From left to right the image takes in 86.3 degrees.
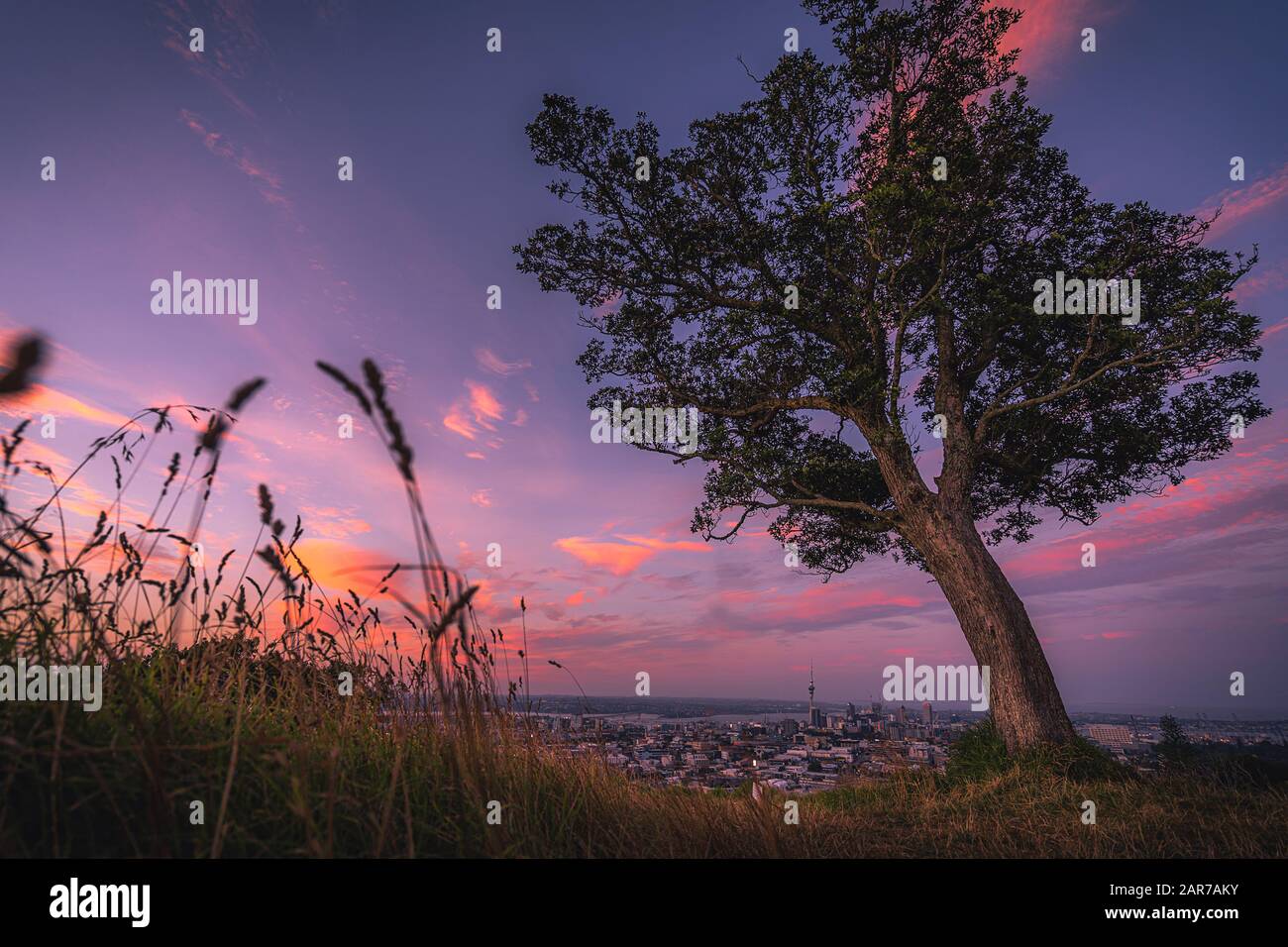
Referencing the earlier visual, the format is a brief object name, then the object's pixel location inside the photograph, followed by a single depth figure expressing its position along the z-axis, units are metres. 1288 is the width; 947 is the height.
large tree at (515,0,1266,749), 12.63
